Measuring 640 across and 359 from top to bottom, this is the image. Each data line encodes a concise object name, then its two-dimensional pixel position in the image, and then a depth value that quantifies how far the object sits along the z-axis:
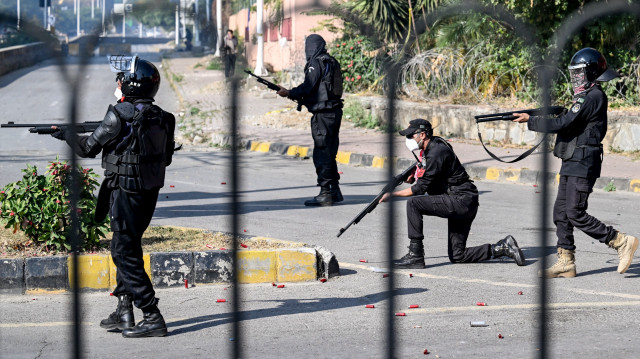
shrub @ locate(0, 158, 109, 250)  11.66
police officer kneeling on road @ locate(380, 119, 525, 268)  12.66
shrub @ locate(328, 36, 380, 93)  31.59
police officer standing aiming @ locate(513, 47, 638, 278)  11.66
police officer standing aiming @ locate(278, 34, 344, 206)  17.28
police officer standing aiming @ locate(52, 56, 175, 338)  9.00
